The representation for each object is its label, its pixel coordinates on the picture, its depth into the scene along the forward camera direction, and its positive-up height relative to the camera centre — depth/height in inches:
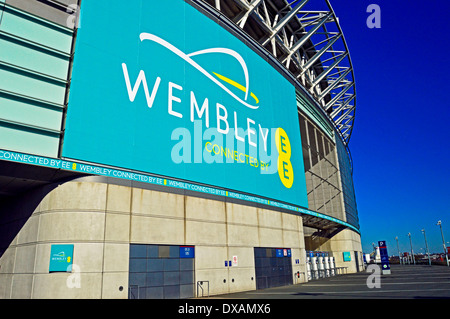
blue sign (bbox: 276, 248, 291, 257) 1146.7 +7.9
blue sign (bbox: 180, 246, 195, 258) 803.4 +11.3
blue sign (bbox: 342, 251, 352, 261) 1953.7 -18.3
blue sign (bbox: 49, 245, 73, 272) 601.9 +3.1
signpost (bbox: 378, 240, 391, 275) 1416.5 -26.7
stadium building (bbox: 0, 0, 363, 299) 628.1 +232.4
